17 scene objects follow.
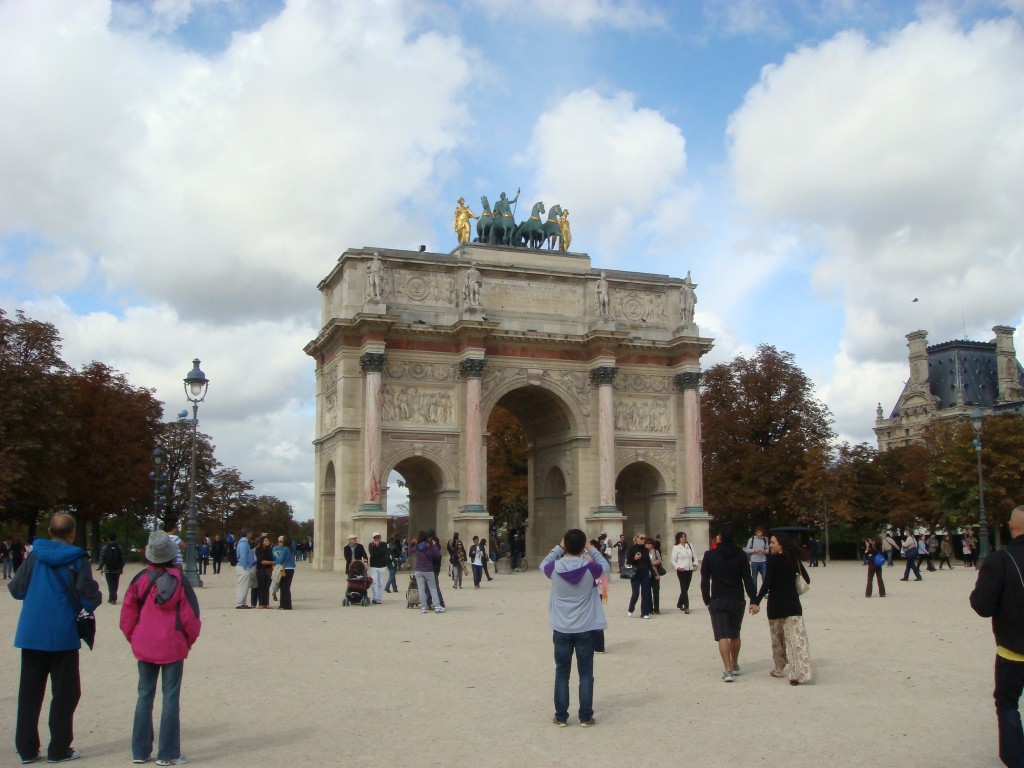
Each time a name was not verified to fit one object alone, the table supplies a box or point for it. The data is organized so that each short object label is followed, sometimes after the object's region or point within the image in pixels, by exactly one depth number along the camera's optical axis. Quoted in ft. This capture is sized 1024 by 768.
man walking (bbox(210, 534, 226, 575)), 131.34
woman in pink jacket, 25.71
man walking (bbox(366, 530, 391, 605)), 77.05
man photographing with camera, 30.22
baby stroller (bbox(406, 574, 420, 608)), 71.67
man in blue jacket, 25.96
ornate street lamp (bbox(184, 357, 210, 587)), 91.30
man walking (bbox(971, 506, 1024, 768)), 23.63
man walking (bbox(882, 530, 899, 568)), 129.42
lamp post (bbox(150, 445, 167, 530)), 111.71
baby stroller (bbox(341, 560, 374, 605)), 75.05
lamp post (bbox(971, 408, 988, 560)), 119.65
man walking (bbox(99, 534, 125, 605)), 73.82
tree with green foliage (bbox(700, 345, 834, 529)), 184.85
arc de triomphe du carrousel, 137.28
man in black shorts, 38.32
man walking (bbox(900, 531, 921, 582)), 103.40
